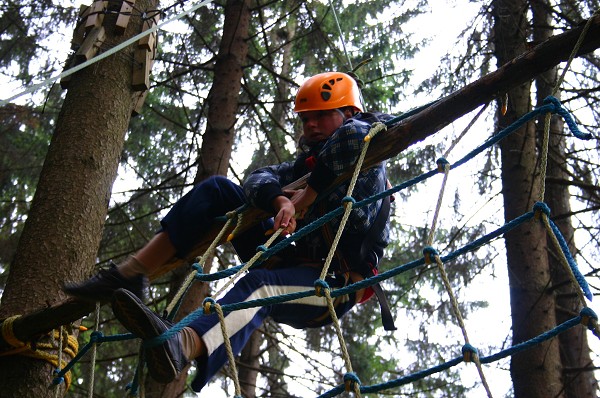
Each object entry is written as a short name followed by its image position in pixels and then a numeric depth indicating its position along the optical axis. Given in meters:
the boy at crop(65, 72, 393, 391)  2.52
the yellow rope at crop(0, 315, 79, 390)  2.80
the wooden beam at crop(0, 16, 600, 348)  2.41
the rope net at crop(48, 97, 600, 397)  1.98
